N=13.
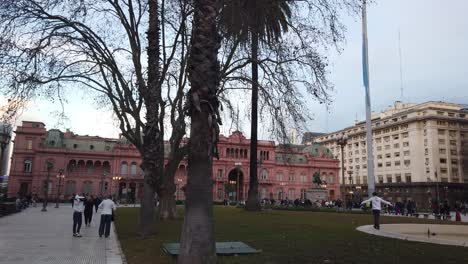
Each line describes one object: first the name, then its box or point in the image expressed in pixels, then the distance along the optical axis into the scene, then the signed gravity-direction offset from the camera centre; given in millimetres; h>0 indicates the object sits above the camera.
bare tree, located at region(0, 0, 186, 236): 14039 +4653
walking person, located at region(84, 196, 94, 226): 19453 -1208
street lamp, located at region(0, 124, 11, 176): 27712 +3348
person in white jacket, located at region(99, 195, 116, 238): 14548 -1128
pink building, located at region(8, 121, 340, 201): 73562 +3505
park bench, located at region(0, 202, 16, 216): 25731 -1828
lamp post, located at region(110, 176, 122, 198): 72738 +1225
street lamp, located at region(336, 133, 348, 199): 36750 +4543
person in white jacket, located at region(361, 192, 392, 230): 16588 -748
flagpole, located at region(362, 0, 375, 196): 26872 +6987
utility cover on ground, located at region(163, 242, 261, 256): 9250 -1548
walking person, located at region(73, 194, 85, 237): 14961 -1122
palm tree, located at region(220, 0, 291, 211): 8945 +4204
